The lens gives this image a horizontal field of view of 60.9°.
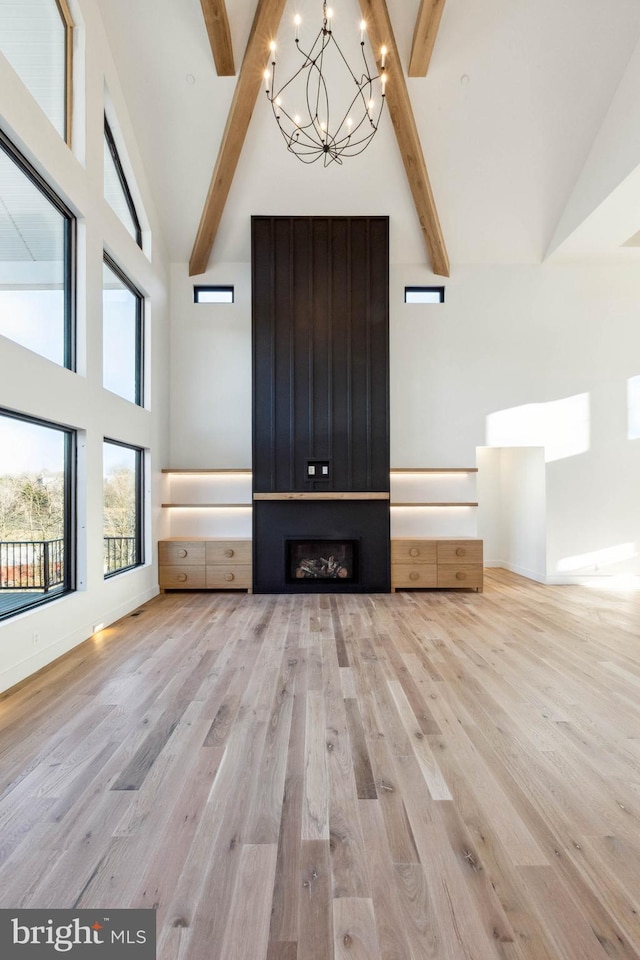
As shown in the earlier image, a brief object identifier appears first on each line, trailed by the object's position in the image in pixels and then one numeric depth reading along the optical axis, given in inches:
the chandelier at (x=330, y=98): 205.3
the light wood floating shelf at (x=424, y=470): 252.5
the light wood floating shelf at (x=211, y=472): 249.8
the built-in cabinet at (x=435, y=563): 242.7
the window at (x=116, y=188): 194.7
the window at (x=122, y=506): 190.9
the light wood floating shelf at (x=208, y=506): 249.4
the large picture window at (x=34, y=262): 129.0
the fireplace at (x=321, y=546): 240.8
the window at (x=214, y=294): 270.2
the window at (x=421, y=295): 271.7
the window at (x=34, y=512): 129.1
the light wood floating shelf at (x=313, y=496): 237.3
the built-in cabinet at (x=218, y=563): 240.7
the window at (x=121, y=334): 190.7
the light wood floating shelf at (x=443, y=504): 255.0
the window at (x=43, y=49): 132.1
